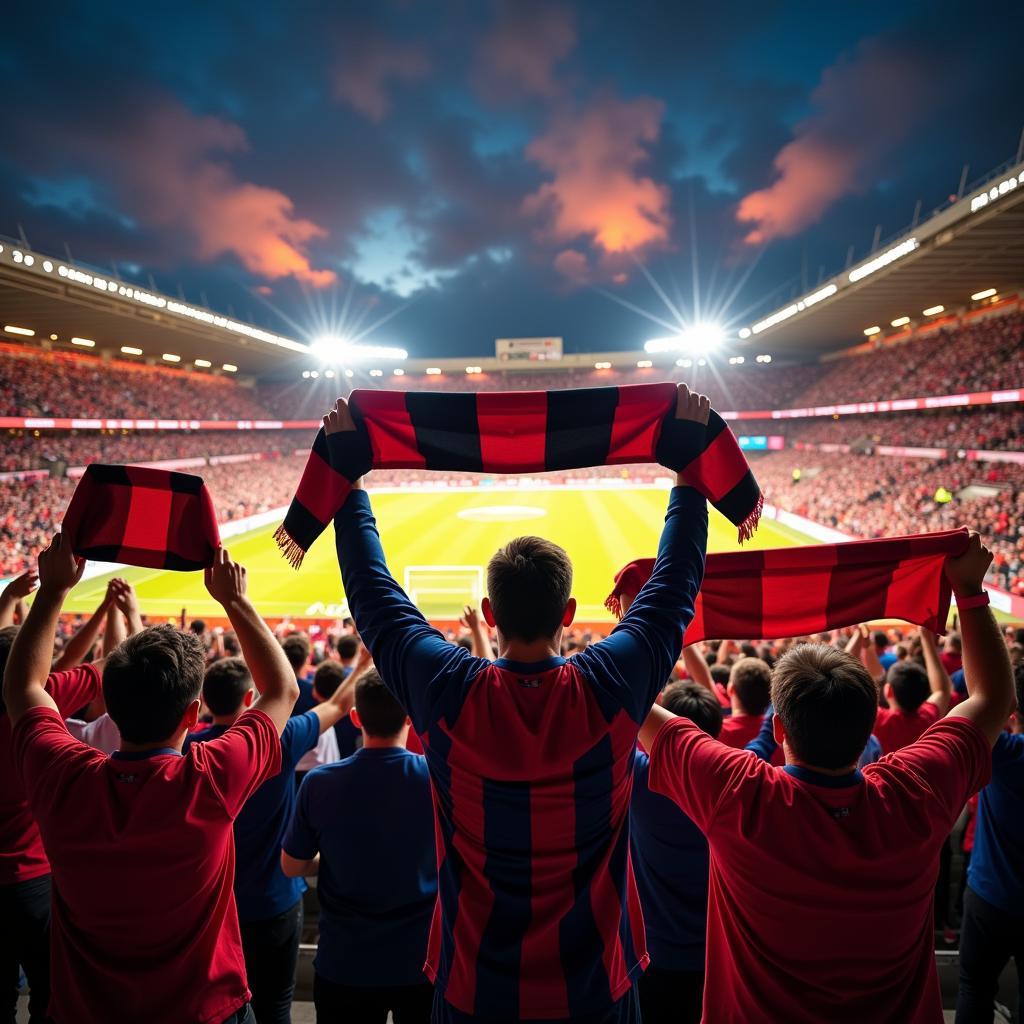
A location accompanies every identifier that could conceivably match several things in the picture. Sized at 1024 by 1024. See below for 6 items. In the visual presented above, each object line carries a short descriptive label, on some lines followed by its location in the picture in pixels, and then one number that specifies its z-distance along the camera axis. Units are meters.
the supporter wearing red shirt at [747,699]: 3.49
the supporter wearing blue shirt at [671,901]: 2.62
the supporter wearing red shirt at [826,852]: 1.68
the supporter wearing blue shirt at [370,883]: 2.43
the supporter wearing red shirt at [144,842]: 1.83
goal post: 18.55
